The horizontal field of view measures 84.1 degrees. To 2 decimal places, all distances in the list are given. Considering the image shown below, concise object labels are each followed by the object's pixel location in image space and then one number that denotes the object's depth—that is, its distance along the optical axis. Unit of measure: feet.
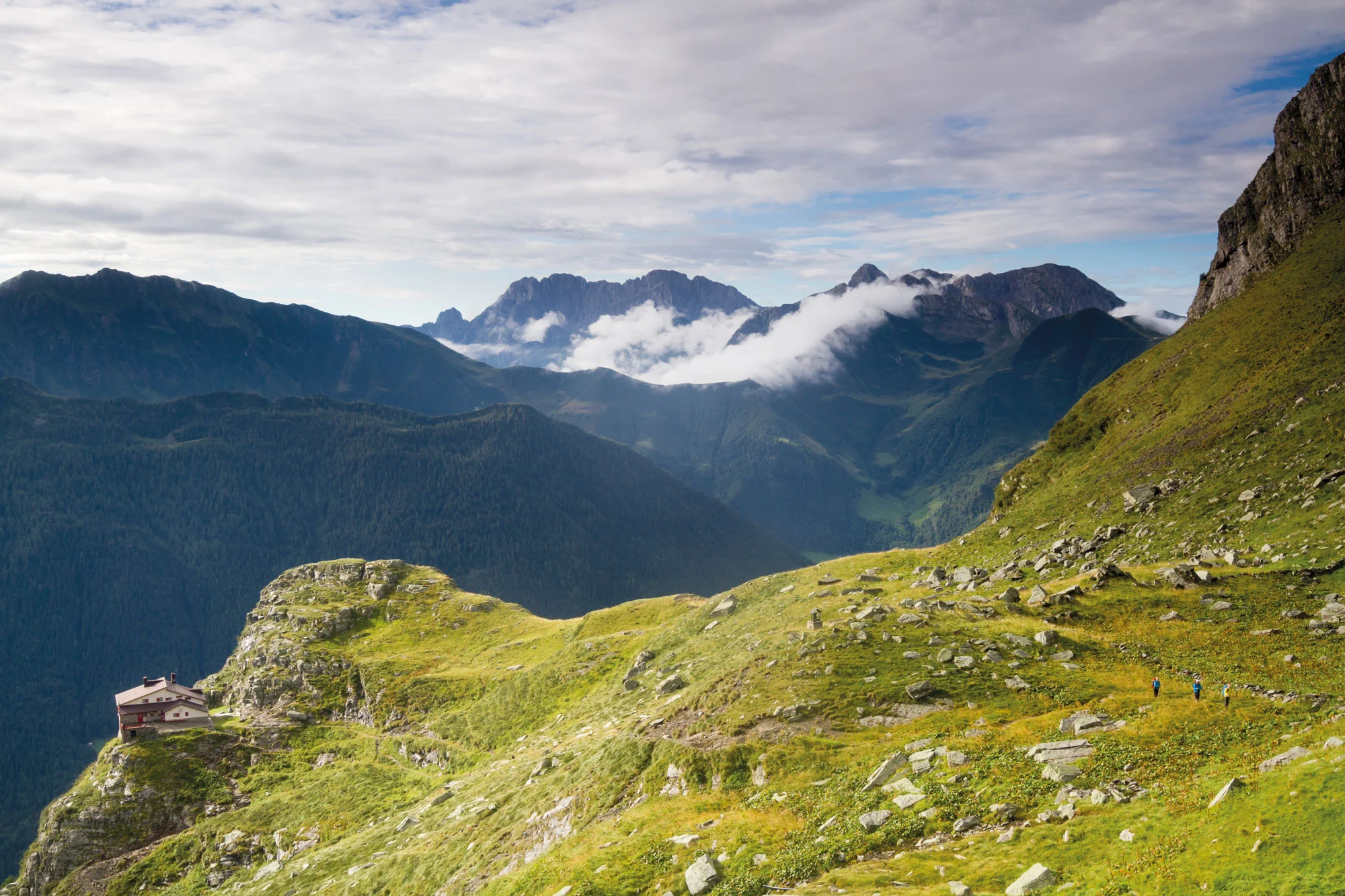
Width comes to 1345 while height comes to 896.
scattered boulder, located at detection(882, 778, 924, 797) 127.95
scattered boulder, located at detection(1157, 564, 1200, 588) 217.56
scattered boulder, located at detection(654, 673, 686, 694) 260.01
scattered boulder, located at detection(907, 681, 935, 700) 170.60
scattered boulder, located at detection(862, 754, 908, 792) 135.64
